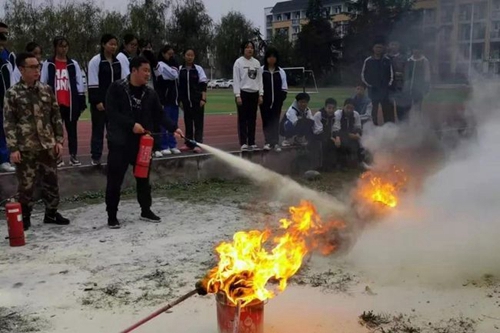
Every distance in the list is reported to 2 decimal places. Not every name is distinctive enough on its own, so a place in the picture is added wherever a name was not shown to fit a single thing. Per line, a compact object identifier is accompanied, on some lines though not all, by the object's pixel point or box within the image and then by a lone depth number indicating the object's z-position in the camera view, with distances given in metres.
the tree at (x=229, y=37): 53.78
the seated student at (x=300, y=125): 10.66
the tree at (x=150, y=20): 41.66
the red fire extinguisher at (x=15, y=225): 6.03
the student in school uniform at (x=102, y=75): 8.38
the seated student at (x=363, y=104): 11.16
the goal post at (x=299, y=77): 16.19
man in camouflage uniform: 6.43
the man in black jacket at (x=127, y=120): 6.58
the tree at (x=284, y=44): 24.05
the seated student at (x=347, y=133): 10.66
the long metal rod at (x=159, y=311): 3.46
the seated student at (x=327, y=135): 10.58
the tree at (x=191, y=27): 45.94
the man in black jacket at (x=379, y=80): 10.82
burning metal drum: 3.55
